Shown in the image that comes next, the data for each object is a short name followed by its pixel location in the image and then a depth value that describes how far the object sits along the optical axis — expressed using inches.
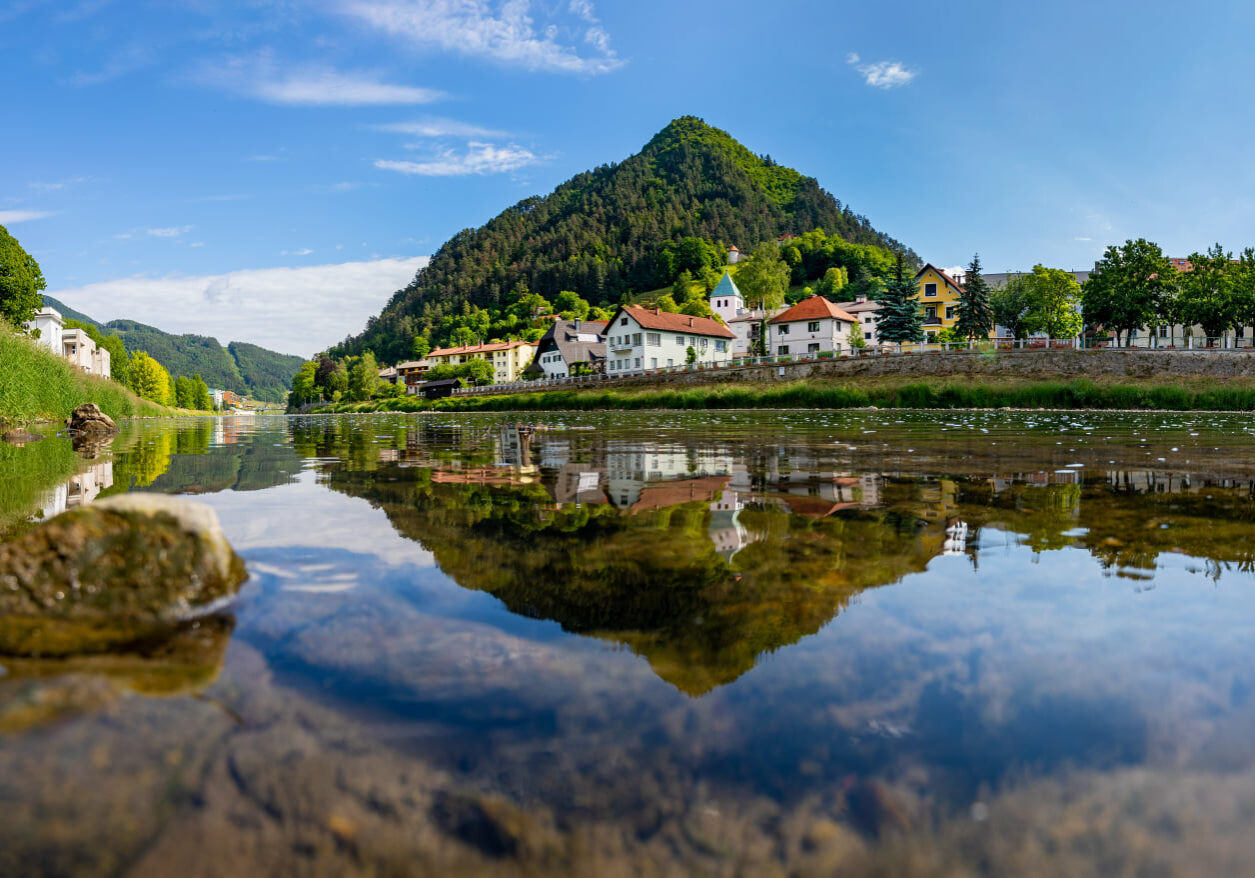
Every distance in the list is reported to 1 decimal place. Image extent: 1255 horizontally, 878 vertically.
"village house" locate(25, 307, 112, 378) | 2736.2
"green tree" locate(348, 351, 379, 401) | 4699.8
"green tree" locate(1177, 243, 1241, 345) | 2153.1
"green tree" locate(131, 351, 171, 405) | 3937.0
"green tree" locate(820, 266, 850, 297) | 5890.8
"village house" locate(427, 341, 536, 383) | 5206.7
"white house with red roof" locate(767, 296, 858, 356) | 3021.7
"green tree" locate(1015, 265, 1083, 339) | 2474.2
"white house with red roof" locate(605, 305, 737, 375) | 3208.7
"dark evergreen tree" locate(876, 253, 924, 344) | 2476.6
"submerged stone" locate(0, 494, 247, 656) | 118.6
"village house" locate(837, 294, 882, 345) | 4165.8
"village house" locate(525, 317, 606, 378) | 3912.4
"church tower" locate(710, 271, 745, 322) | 5044.3
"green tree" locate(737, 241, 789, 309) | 4015.8
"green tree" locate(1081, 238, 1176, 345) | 2239.2
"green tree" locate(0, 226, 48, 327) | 1881.2
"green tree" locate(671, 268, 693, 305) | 5959.6
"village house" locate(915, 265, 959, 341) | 3245.6
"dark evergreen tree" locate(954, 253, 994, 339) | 2546.8
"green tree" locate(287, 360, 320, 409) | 5634.8
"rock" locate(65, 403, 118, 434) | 954.7
